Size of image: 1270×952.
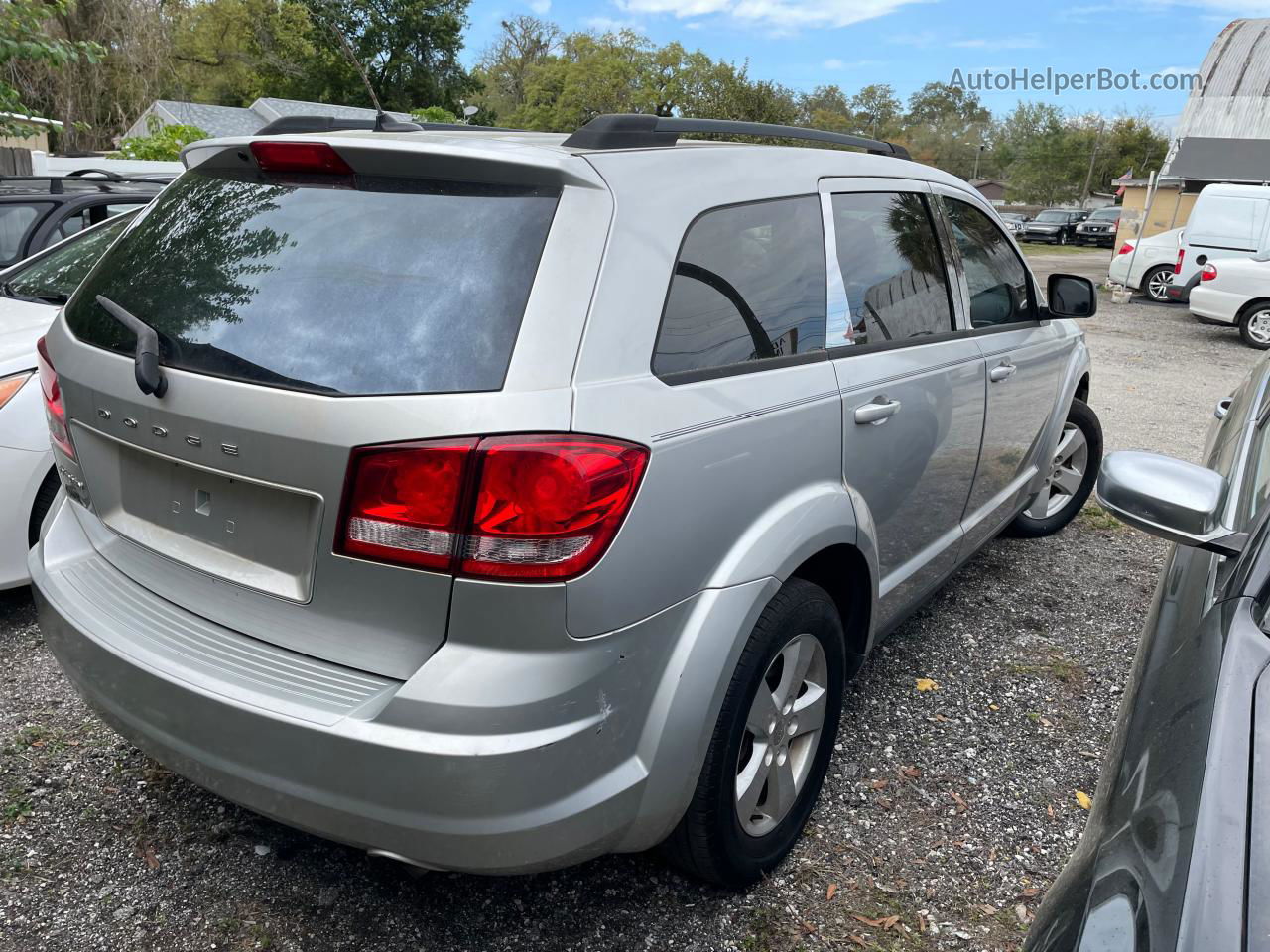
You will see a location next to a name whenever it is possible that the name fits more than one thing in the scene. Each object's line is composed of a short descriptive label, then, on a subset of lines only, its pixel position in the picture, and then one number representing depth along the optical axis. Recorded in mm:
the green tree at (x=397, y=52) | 55062
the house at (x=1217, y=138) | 25328
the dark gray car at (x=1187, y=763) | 1111
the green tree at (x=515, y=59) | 74500
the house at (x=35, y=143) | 26820
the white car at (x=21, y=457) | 3516
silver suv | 1725
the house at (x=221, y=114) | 38438
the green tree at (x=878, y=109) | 88188
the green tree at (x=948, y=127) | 89375
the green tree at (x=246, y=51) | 55031
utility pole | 68000
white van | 16094
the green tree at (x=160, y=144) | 25109
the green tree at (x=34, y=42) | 7719
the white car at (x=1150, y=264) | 18641
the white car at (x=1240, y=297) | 13172
